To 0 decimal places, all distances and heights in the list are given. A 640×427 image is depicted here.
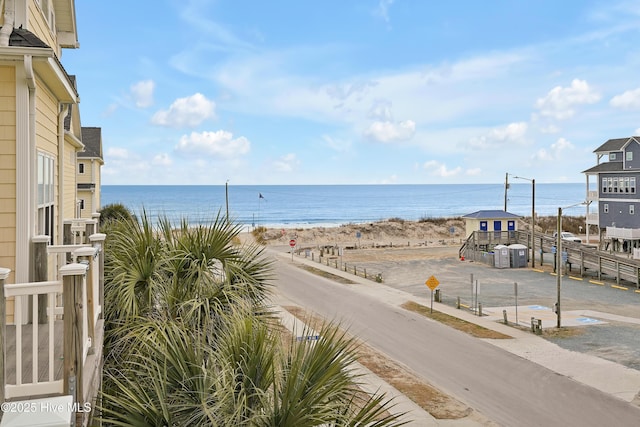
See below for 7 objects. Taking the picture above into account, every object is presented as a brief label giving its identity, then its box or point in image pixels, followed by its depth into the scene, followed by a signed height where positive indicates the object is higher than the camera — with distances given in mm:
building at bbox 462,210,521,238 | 50188 -735
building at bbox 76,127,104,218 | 36000 +2628
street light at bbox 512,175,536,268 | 39800 -3279
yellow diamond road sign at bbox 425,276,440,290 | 24125 -3325
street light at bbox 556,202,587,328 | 21891 -2352
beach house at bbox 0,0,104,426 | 4325 -380
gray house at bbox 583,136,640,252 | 44906 +2035
